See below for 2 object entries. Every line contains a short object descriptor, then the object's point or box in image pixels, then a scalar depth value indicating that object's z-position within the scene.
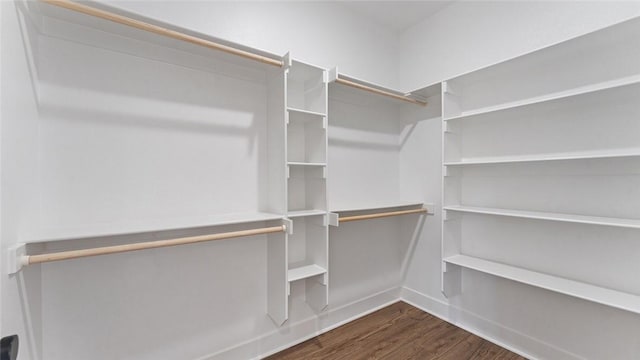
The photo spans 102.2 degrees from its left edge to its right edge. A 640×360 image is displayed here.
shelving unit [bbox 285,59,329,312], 1.91
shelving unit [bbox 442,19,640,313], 1.52
